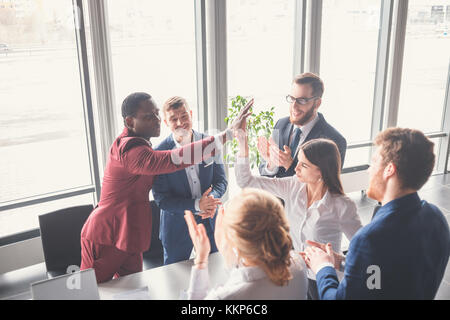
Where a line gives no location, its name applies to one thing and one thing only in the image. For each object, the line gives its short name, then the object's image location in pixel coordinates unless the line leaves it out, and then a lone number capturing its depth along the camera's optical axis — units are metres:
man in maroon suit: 2.13
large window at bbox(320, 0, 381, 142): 4.88
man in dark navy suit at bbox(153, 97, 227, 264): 2.45
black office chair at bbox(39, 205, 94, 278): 2.80
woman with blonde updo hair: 1.35
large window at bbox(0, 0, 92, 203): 3.32
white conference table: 1.95
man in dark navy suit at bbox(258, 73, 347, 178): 2.69
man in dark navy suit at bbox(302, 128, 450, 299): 1.44
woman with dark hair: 2.04
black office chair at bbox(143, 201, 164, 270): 3.04
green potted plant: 3.82
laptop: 1.62
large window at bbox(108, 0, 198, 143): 3.69
